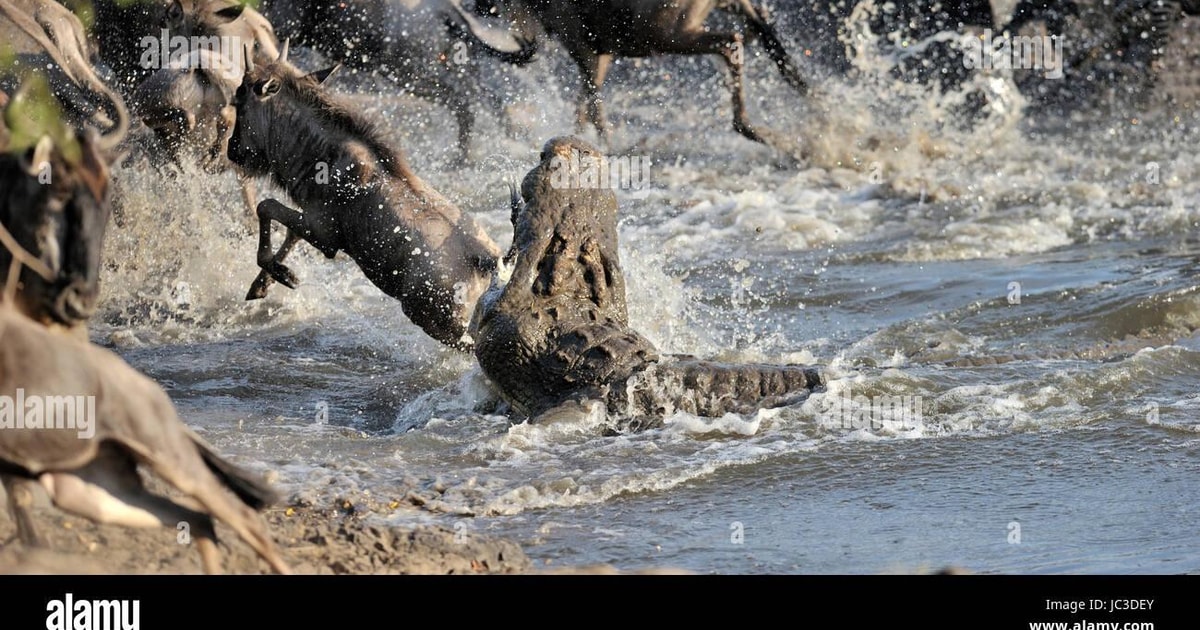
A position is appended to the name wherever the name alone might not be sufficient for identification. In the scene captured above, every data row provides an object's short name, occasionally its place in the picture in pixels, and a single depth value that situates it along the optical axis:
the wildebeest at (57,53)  17.75
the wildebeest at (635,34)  22.87
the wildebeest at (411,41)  24.17
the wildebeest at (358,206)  14.75
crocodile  12.29
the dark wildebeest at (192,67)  18.55
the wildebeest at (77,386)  6.64
